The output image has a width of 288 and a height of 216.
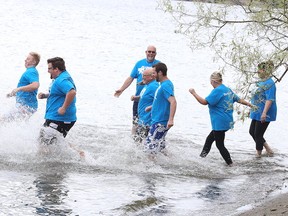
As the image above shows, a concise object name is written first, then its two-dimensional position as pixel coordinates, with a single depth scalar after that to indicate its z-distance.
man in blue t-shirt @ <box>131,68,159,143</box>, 13.32
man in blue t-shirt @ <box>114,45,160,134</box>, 14.69
